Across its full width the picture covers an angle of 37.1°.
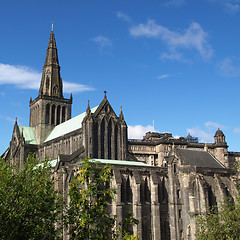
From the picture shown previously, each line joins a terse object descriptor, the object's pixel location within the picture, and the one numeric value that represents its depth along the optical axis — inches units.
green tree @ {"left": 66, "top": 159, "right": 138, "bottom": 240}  1049.5
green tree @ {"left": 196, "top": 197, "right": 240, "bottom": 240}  1860.2
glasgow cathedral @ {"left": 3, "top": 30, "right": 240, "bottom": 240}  2965.1
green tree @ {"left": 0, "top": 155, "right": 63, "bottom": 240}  1263.5
